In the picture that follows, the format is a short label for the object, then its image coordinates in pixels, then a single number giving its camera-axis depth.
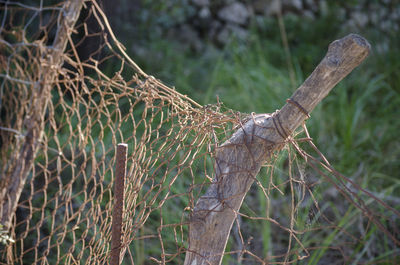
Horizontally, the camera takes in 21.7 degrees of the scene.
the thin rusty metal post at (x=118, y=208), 2.13
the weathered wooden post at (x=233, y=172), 1.98
